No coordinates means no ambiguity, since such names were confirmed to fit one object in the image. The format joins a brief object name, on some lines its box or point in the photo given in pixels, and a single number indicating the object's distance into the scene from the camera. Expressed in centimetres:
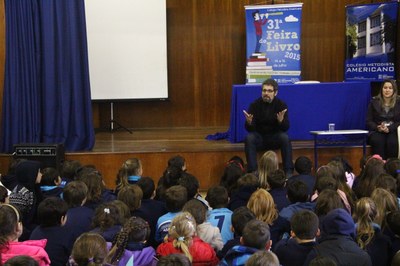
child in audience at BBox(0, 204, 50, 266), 241
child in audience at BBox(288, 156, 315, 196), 424
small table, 578
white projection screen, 761
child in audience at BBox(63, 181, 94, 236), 316
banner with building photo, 749
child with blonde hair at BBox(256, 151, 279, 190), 411
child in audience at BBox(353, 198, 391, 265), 266
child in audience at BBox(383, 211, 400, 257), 268
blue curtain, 600
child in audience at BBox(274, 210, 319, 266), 249
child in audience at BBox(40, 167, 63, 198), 380
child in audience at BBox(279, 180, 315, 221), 323
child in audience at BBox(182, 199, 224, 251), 290
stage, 595
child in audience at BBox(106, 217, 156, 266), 250
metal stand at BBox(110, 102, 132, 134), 784
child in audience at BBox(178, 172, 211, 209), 374
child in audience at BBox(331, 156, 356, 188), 447
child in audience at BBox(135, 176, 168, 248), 332
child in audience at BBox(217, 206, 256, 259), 268
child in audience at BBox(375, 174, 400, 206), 340
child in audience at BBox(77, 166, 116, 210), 357
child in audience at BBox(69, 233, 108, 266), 222
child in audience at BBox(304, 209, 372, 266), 239
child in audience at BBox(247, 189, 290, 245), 301
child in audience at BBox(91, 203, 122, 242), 276
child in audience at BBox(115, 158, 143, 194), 416
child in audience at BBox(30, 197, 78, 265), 274
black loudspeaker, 561
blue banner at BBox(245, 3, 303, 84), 774
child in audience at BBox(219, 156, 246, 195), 419
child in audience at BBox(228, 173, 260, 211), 362
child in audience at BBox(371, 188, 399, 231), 291
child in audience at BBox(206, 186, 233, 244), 312
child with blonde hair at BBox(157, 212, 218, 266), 258
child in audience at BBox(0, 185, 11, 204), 338
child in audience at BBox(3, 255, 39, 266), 196
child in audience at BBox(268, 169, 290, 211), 364
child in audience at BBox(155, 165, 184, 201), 415
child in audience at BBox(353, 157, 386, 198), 372
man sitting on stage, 557
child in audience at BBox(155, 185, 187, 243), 311
